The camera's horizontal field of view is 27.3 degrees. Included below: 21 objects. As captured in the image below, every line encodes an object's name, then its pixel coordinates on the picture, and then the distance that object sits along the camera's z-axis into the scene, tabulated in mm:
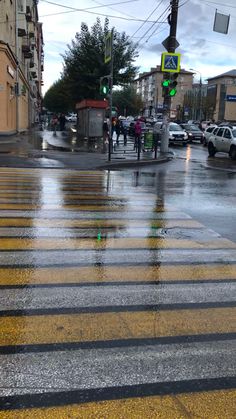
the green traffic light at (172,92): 23969
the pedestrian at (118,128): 35612
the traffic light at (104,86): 20912
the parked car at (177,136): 37812
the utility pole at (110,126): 19839
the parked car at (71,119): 95881
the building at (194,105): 108438
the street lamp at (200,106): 104669
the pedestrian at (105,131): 34781
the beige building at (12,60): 29484
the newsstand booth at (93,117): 35938
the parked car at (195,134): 41875
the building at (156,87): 146250
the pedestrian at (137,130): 27075
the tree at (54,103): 90144
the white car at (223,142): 26344
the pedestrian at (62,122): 59625
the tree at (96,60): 41500
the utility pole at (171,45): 24000
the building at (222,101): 116812
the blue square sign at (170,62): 23188
